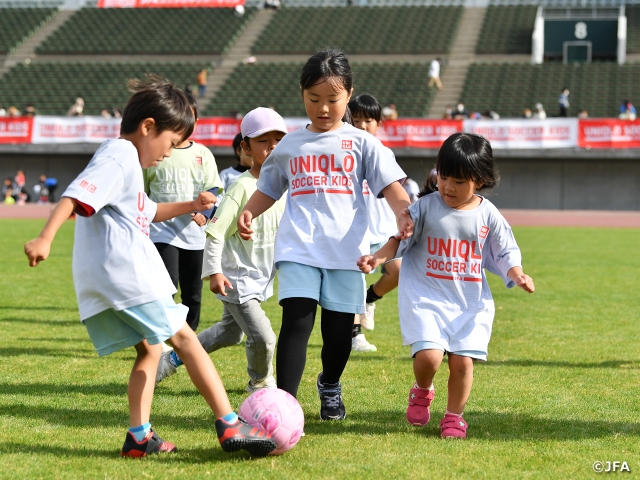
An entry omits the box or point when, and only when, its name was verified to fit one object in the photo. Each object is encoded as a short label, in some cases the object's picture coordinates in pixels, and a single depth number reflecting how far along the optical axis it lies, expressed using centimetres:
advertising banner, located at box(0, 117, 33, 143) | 3155
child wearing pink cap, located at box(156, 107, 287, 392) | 480
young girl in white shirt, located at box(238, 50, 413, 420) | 414
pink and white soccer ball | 378
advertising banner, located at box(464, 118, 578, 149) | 2888
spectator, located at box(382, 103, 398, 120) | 3008
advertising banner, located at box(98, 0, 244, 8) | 4262
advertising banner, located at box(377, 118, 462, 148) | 2941
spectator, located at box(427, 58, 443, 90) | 3447
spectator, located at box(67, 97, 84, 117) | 3222
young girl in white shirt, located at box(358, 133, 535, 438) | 413
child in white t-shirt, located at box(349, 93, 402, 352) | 632
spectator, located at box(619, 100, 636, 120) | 2905
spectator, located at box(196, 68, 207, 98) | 3534
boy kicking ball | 358
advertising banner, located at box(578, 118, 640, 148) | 2870
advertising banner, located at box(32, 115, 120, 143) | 3084
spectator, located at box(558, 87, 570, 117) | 3016
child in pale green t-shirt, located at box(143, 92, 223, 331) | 619
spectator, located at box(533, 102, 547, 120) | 2964
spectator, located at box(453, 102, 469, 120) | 3044
